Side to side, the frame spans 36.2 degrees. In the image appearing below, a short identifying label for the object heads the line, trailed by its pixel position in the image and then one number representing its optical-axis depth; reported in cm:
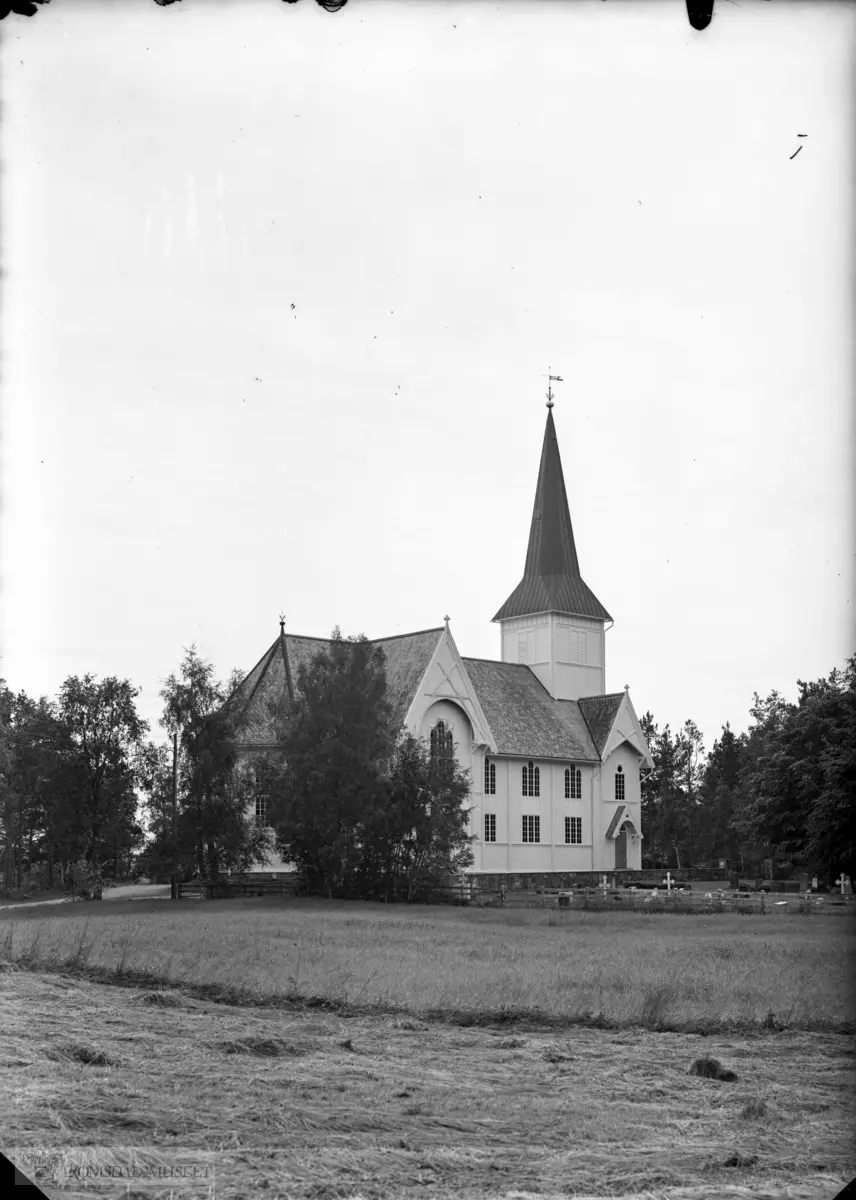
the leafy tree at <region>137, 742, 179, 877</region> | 5212
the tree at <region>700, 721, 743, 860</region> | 9681
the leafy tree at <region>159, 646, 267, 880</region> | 5228
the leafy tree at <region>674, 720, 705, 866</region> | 9956
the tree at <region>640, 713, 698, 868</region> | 9862
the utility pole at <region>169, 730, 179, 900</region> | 5206
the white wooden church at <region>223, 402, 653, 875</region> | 6575
